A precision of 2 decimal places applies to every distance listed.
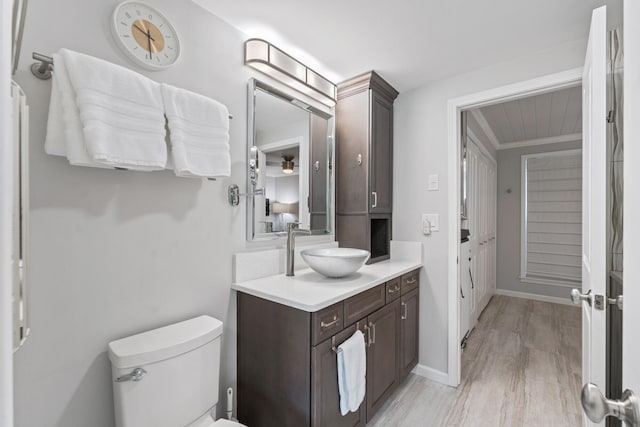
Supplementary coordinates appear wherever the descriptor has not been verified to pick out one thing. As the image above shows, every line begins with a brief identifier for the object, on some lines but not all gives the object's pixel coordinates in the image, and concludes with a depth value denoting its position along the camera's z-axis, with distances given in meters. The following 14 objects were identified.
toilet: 1.07
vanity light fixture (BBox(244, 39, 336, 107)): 1.72
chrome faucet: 1.86
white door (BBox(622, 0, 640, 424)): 0.45
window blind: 4.08
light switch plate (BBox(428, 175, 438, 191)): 2.28
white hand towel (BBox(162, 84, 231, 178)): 1.27
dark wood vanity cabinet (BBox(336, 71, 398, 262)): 2.25
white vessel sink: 1.71
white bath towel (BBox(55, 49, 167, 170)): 1.01
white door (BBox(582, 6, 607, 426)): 1.09
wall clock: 1.24
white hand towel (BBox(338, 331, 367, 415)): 1.43
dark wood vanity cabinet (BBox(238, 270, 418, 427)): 1.33
